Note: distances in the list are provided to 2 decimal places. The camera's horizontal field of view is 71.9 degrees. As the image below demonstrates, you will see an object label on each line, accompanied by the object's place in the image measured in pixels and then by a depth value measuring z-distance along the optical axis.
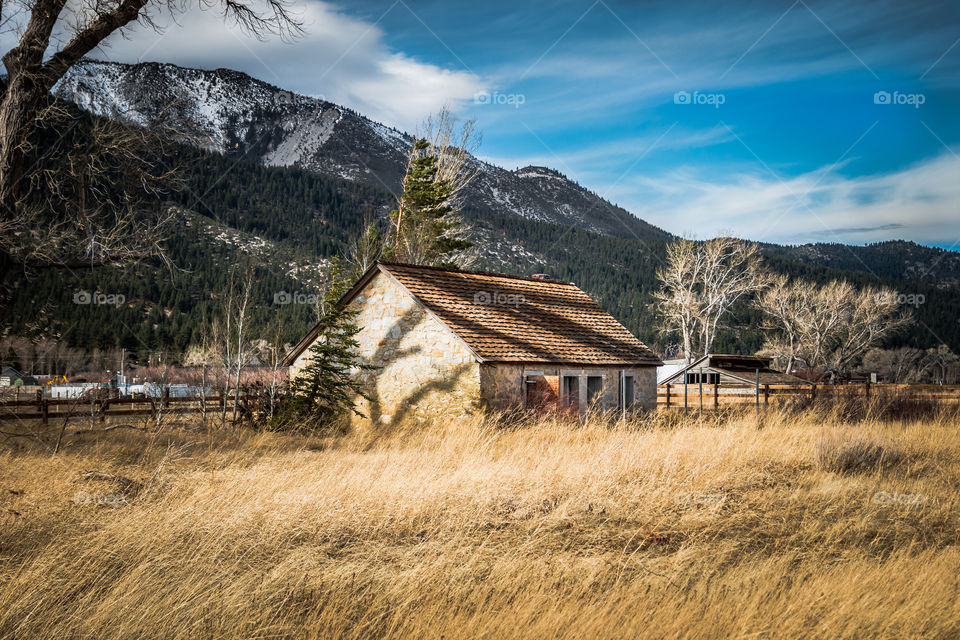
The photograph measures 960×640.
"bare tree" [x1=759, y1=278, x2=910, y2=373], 57.81
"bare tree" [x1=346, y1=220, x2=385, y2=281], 32.03
